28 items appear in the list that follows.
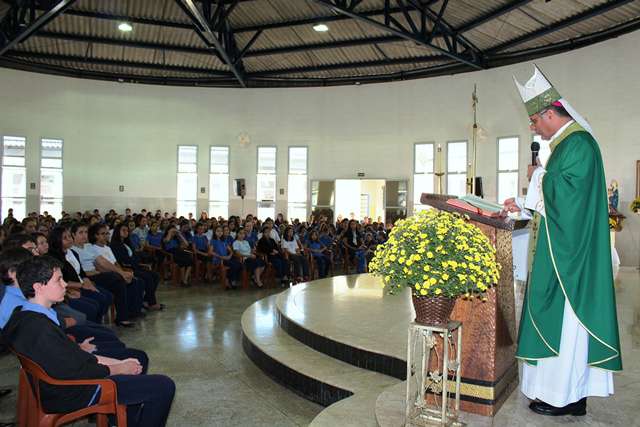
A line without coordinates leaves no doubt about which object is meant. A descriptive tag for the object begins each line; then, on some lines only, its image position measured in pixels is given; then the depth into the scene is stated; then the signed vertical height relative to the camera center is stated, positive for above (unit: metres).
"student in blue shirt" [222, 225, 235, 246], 8.57 -0.48
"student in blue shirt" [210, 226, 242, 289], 8.32 -0.77
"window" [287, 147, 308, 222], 16.42 +0.71
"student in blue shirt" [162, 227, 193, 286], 8.48 -0.70
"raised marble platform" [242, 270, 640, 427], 2.66 -0.98
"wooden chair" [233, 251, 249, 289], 8.32 -1.01
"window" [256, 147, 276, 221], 16.56 +0.69
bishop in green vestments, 2.49 -0.35
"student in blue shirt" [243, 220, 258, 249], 9.12 -0.48
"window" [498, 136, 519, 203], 13.34 +1.11
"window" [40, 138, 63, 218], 15.01 +0.72
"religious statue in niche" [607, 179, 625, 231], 10.23 +0.12
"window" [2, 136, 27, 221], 14.53 +0.68
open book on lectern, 2.49 +0.03
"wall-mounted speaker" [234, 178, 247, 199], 15.89 +0.53
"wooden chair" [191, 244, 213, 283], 8.70 -1.00
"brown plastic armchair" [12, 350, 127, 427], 2.34 -0.91
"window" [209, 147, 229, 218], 16.61 +0.88
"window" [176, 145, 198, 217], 16.48 +0.76
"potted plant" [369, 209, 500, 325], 2.20 -0.21
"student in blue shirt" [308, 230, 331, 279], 9.76 -0.82
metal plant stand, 2.26 -0.71
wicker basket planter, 2.26 -0.41
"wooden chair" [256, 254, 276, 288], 8.69 -1.06
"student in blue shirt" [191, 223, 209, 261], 8.76 -0.58
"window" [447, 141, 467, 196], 14.54 +1.19
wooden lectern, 2.50 -0.57
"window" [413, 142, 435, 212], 15.00 +1.11
